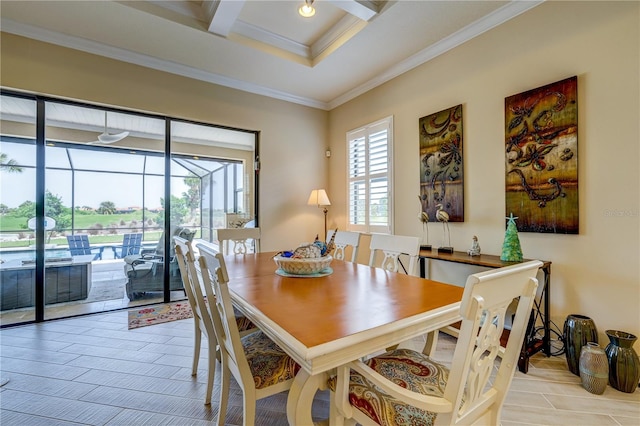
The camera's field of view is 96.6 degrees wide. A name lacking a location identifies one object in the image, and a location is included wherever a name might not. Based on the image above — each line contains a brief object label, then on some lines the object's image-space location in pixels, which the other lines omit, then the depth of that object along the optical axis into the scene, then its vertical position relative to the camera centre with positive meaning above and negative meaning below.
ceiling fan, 3.18 +0.87
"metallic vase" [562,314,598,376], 1.90 -0.83
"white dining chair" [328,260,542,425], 0.77 -0.54
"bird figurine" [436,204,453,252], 2.85 -0.05
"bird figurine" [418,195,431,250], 2.96 -0.15
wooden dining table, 0.88 -0.38
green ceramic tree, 2.19 -0.25
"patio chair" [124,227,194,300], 3.44 -0.70
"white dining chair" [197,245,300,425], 1.17 -0.68
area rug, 2.95 -1.11
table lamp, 4.09 +0.23
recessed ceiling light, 2.43 +1.79
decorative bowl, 1.72 -0.31
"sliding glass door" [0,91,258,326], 2.86 +0.16
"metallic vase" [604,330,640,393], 1.72 -0.91
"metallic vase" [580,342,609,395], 1.73 -0.96
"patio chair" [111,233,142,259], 3.39 -0.39
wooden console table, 2.00 -0.79
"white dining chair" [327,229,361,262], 2.49 -0.25
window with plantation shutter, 3.66 +0.49
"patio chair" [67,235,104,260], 3.12 -0.35
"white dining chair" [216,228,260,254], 2.83 -0.21
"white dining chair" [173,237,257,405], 1.56 -0.60
